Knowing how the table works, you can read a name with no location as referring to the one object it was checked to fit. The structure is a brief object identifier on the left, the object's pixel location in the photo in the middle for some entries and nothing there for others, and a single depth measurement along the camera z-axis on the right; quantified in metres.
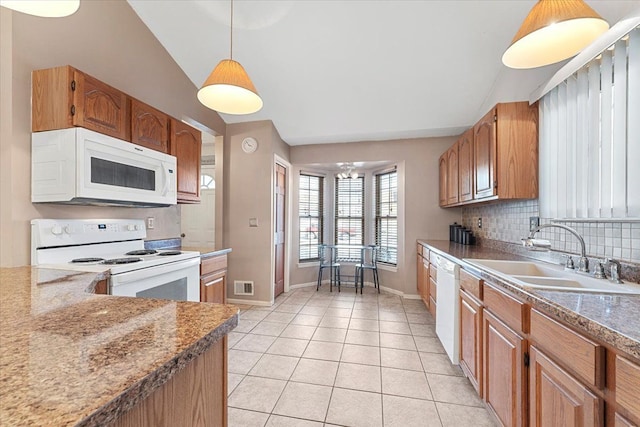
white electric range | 1.74
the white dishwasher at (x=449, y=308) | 2.23
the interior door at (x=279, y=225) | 4.23
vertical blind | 1.43
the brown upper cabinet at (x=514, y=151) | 2.21
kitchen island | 0.42
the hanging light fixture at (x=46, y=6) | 1.09
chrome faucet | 1.53
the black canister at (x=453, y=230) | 3.86
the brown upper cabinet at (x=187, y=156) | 2.74
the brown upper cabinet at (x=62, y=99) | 1.77
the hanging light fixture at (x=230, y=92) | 1.70
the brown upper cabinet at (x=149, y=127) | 2.27
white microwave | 1.76
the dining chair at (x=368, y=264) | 4.58
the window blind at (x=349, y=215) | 5.06
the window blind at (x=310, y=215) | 4.89
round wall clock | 3.91
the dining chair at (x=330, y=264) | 4.75
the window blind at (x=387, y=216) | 4.58
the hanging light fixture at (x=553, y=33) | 1.12
